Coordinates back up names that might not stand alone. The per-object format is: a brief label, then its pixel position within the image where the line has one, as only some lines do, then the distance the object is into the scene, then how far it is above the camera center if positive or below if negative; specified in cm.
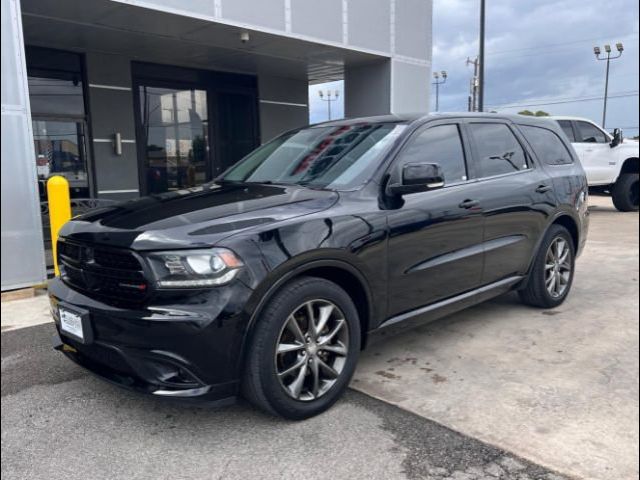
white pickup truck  1248 -12
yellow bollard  570 -46
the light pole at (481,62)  1547 +266
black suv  252 -57
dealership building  712 +148
